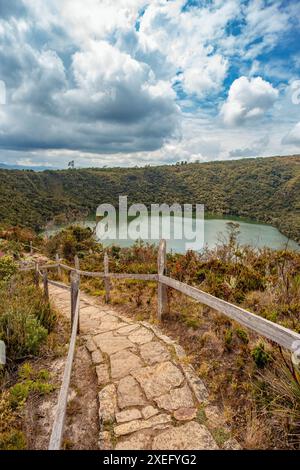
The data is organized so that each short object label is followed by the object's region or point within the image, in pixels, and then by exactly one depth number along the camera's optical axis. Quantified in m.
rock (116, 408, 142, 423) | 2.20
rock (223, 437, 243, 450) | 1.87
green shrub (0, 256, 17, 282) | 7.04
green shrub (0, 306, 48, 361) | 3.38
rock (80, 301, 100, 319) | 5.40
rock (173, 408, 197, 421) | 2.20
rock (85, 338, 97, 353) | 3.54
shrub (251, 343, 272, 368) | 2.50
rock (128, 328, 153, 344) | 3.70
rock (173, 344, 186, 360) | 3.12
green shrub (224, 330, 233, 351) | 2.99
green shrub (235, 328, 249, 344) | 2.97
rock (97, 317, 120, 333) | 4.33
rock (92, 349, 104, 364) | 3.20
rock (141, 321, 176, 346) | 3.53
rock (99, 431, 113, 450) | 1.94
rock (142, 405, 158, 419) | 2.26
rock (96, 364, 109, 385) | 2.78
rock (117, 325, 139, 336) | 4.06
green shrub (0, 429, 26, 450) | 2.04
